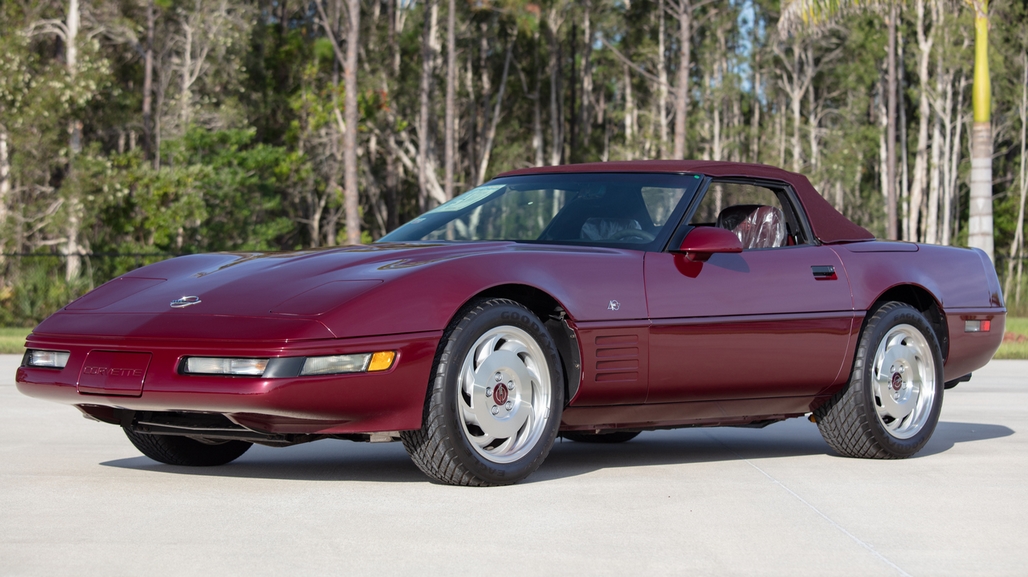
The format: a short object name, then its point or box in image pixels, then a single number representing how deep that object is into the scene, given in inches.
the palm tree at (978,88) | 806.5
